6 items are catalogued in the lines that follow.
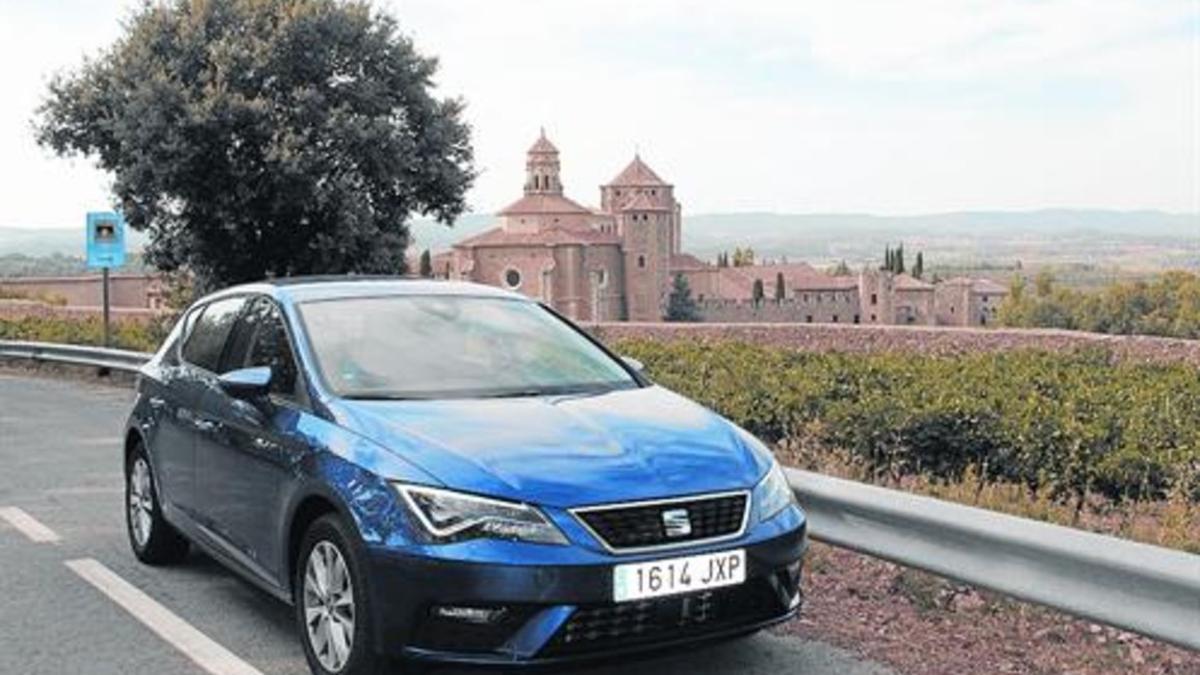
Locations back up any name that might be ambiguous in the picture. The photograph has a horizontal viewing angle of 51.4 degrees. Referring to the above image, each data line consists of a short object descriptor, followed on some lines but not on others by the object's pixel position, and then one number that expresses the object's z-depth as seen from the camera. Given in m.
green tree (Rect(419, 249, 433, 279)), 101.38
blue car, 4.02
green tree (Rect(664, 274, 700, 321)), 117.25
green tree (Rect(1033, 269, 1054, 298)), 132.90
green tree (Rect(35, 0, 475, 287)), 23.84
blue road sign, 19.67
